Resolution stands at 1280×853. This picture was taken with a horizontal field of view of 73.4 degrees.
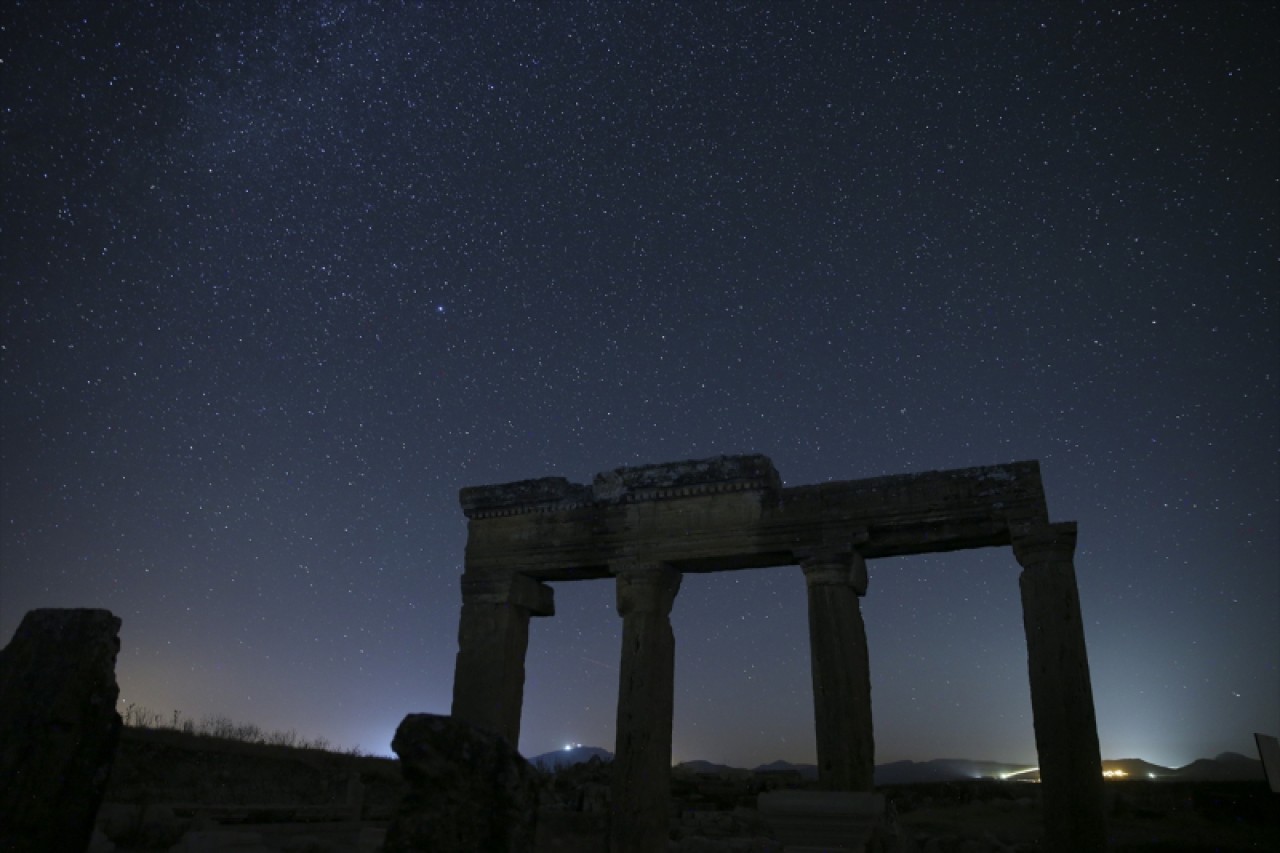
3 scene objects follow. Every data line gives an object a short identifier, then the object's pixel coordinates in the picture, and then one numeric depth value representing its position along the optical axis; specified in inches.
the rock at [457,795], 172.1
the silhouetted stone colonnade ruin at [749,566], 376.5
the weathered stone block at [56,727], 188.2
